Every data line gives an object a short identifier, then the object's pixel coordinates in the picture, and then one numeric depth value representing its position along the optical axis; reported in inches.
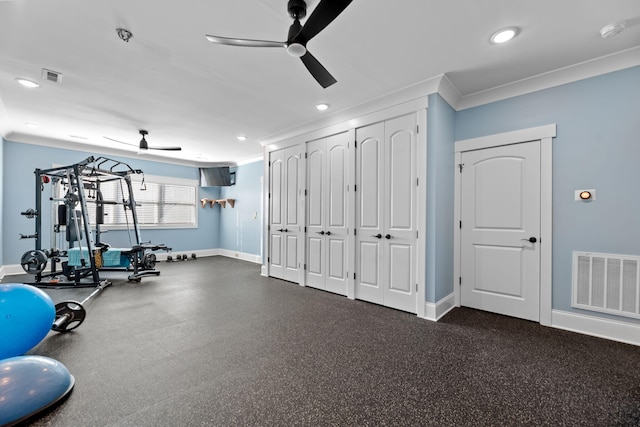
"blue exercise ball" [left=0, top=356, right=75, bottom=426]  58.2
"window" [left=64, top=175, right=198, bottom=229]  256.1
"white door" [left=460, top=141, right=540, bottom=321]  122.0
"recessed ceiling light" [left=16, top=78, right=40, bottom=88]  122.2
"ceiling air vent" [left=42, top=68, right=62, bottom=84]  114.4
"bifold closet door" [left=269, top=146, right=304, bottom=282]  188.4
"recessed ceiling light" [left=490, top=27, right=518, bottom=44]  88.7
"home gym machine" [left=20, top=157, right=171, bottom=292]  173.3
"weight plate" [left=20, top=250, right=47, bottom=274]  167.6
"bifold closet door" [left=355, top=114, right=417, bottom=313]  132.4
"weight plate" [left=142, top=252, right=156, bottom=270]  205.6
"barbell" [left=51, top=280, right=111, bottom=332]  105.4
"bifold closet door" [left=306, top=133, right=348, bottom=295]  161.8
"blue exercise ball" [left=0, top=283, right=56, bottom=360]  75.6
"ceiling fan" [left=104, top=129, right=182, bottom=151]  189.6
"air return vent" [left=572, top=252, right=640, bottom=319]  101.0
